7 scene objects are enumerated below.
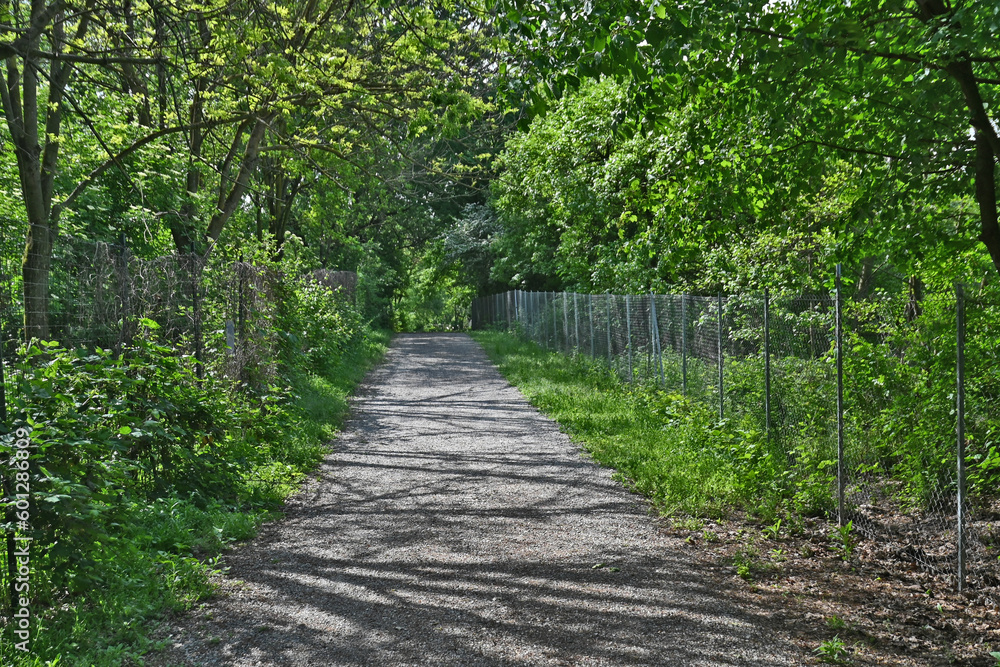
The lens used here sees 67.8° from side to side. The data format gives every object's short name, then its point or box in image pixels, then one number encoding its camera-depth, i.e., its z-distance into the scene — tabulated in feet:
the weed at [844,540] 18.75
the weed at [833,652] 13.01
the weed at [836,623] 14.42
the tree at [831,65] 13.98
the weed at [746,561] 17.17
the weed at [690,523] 20.60
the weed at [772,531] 19.92
